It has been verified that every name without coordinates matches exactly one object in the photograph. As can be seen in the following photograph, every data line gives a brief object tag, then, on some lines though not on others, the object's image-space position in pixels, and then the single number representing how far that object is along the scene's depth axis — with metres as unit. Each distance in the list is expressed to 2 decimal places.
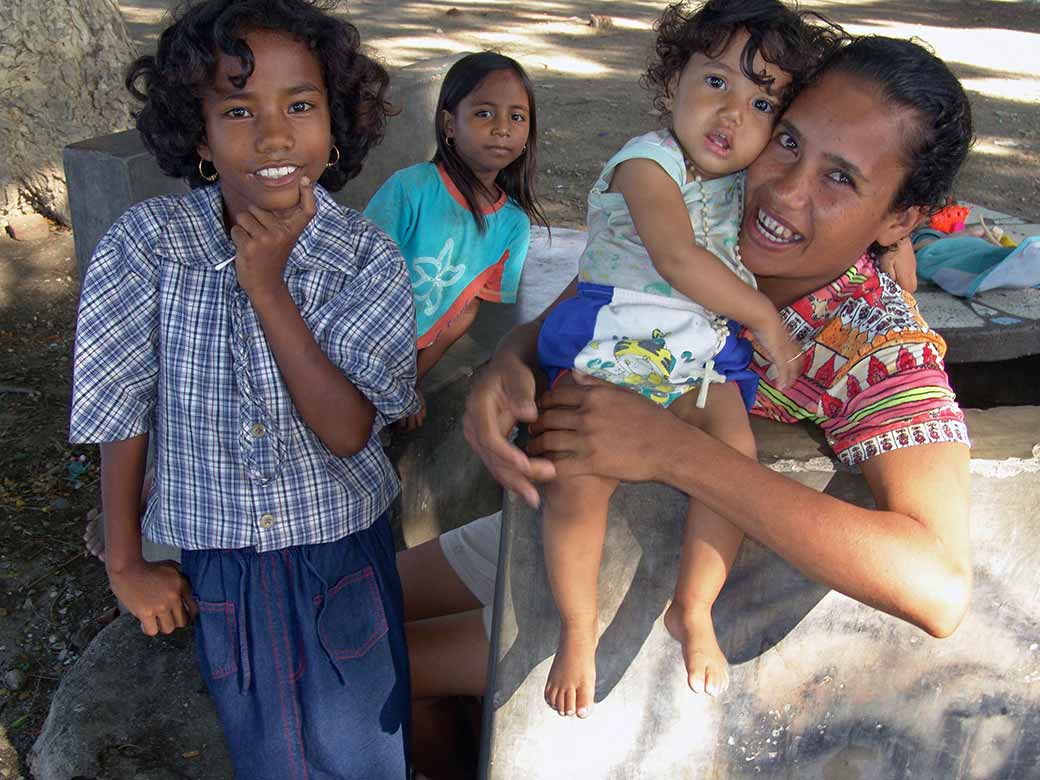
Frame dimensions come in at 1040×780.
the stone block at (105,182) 2.94
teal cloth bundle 3.31
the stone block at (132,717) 2.37
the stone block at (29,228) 4.89
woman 1.57
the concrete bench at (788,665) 1.81
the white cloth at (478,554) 2.44
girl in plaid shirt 1.88
